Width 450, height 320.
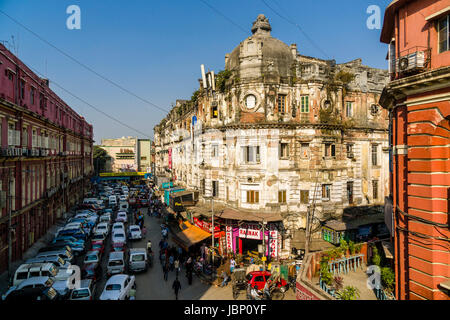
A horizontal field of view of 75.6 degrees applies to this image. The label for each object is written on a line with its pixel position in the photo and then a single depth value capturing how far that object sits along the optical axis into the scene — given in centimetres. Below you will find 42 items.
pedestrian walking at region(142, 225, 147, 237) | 3496
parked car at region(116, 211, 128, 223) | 3903
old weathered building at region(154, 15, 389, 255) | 2711
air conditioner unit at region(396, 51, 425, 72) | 1064
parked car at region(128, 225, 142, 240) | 3246
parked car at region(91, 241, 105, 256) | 2697
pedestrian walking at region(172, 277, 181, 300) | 1933
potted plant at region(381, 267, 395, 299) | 1316
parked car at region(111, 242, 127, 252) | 2730
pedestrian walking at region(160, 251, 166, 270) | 2469
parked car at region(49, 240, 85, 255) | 2727
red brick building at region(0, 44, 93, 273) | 2278
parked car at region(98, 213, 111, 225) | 3811
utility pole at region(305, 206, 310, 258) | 2275
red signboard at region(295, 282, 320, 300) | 1218
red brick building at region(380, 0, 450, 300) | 1043
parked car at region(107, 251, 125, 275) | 2206
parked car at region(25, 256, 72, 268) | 2211
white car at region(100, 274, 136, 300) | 1717
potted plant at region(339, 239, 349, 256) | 1588
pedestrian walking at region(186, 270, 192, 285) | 2195
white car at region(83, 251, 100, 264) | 2359
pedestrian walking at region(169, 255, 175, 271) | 2473
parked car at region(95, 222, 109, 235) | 3235
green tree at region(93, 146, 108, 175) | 10448
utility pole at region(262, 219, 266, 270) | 2472
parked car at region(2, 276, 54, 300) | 1714
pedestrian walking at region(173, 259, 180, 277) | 2236
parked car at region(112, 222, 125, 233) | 3153
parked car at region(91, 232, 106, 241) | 2981
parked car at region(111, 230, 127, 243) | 2903
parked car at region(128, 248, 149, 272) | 2317
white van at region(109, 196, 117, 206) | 5144
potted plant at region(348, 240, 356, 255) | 1625
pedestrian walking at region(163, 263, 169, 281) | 2264
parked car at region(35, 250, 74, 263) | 2338
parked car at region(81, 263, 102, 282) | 2129
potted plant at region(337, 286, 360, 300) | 1103
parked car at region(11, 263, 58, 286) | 1917
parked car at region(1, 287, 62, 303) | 1608
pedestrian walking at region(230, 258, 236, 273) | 2339
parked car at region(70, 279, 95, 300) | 1731
